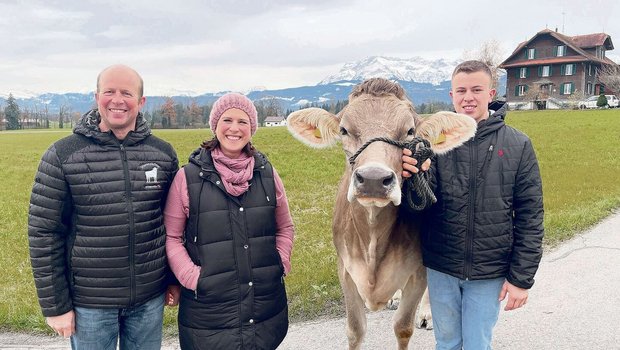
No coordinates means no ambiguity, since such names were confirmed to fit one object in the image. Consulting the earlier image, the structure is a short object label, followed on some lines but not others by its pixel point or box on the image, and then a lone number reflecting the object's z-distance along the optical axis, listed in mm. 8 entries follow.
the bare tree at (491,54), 68575
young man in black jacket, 3254
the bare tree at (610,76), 56069
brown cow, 3119
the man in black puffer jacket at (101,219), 2949
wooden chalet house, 60406
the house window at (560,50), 62100
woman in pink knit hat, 3219
